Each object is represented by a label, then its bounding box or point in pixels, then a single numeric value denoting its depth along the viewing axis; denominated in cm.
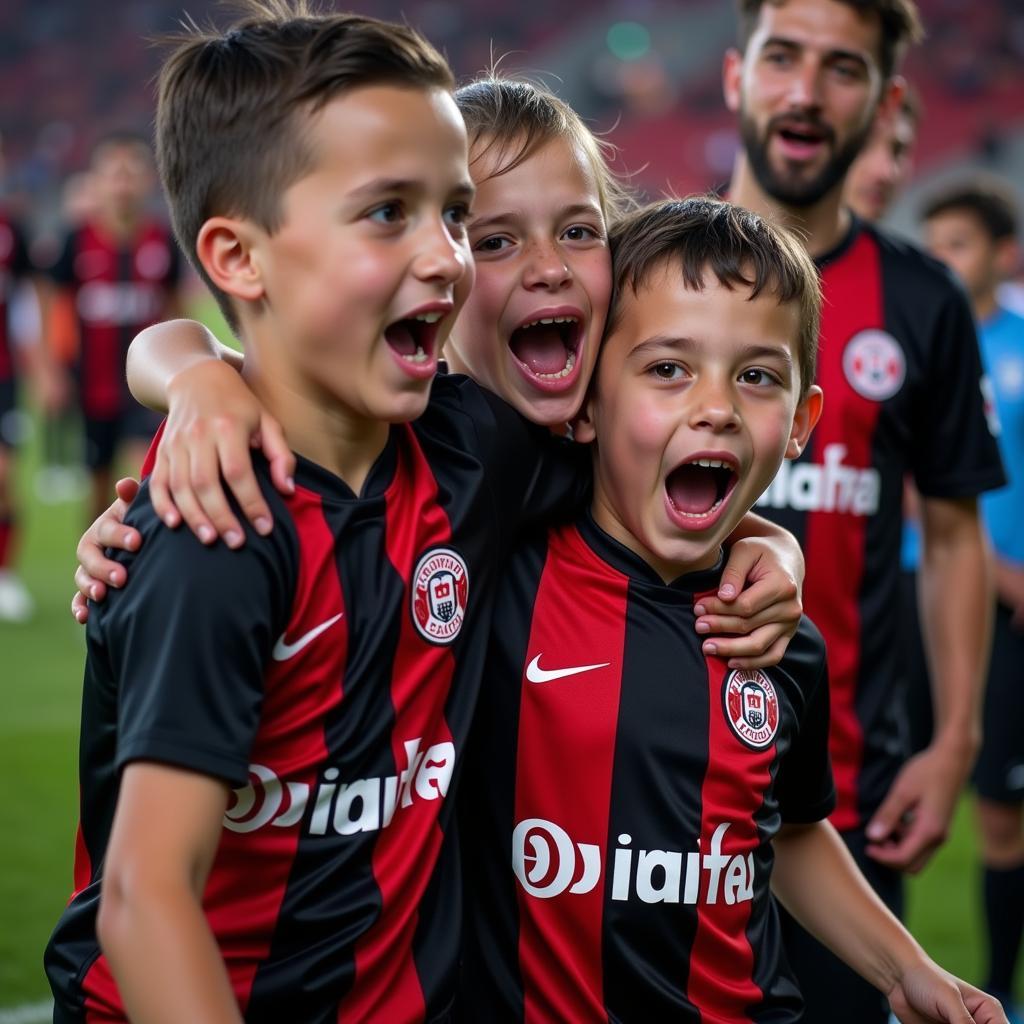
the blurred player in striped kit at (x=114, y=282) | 885
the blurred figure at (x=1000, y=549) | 424
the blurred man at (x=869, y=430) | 282
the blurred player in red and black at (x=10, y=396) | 812
